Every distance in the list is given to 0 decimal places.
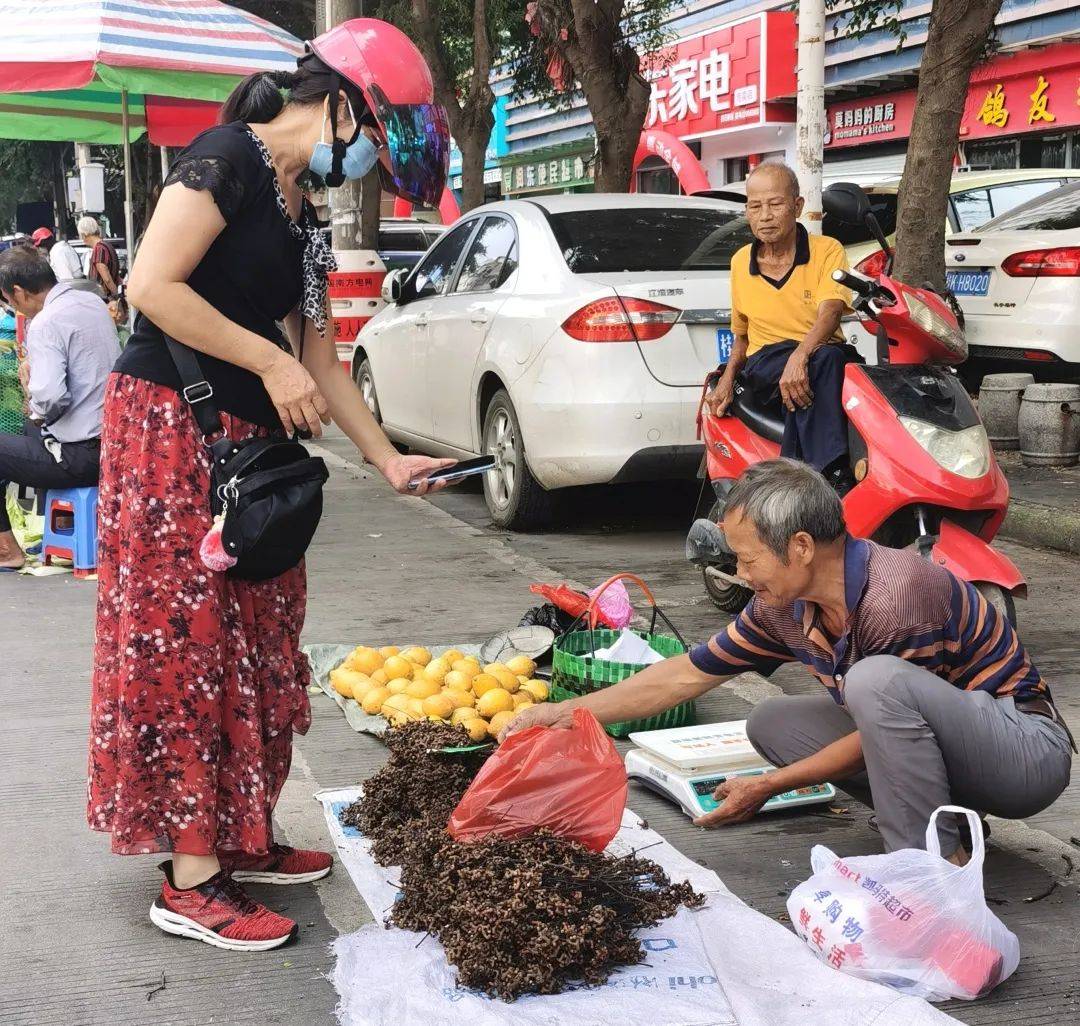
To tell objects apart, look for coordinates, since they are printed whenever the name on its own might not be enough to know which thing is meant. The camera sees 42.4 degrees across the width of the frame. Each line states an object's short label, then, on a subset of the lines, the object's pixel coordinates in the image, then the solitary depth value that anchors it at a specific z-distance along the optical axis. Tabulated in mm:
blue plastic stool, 6812
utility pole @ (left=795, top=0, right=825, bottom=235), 8055
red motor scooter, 4641
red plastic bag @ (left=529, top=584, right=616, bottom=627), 5160
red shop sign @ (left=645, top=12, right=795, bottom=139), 21375
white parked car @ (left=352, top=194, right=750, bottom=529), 6637
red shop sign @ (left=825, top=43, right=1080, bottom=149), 16703
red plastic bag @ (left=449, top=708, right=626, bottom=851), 3016
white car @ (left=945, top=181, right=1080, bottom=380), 9156
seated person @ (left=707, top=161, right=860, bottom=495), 5047
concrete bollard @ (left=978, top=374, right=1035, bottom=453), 8805
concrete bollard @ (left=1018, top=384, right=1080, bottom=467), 8280
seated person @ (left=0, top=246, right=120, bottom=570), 6570
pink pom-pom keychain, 2883
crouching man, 2963
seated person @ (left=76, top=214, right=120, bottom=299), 16312
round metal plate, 5031
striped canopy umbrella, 8430
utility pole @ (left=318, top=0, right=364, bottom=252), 12616
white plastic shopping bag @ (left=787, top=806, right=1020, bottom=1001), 2686
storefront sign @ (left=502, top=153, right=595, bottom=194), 28672
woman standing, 2881
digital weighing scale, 3719
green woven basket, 4402
